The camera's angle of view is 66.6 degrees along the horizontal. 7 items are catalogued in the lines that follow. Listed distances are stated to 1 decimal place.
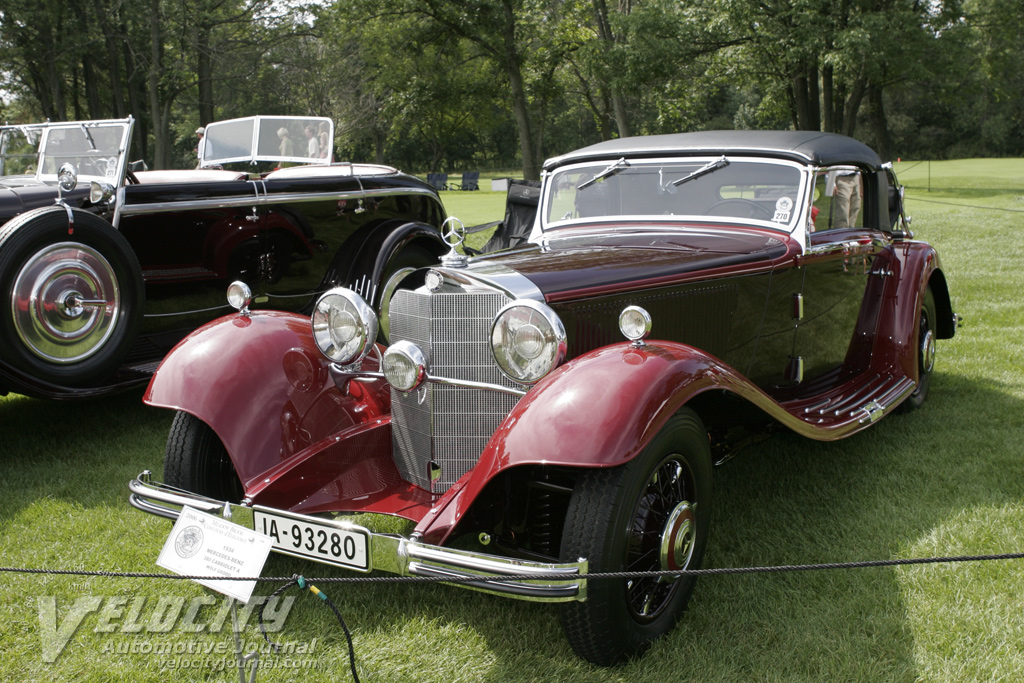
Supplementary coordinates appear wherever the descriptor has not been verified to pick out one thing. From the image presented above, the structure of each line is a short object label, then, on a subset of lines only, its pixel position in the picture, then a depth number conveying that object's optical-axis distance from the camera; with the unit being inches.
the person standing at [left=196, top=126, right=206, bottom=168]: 304.5
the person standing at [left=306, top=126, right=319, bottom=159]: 307.9
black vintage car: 177.8
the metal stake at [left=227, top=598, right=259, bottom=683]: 93.8
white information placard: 96.3
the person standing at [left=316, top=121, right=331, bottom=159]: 308.7
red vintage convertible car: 94.6
